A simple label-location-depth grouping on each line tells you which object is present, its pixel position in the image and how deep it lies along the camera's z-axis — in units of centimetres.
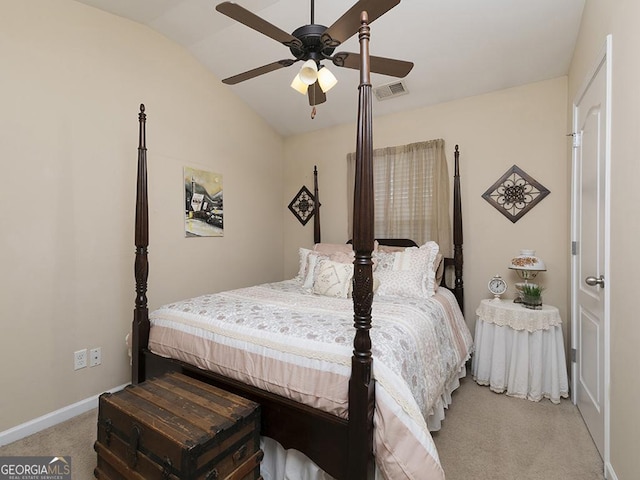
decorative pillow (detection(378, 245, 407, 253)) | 307
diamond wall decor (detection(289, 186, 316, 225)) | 405
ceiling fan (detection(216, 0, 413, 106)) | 137
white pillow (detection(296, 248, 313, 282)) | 317
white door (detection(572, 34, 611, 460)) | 172
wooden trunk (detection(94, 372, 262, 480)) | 125
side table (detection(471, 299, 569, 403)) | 239
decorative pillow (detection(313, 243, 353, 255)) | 327
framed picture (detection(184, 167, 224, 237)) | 309
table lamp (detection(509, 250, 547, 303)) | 254
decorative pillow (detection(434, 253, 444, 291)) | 290
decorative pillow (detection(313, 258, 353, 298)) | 251
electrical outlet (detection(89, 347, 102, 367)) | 242
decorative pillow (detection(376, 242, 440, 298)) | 258
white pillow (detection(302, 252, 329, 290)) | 292
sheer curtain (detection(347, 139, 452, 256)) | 317
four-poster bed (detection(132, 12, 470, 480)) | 127
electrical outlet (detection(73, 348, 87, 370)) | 233
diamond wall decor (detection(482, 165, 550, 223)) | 281
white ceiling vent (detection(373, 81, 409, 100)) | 301
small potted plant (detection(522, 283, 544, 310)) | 249
